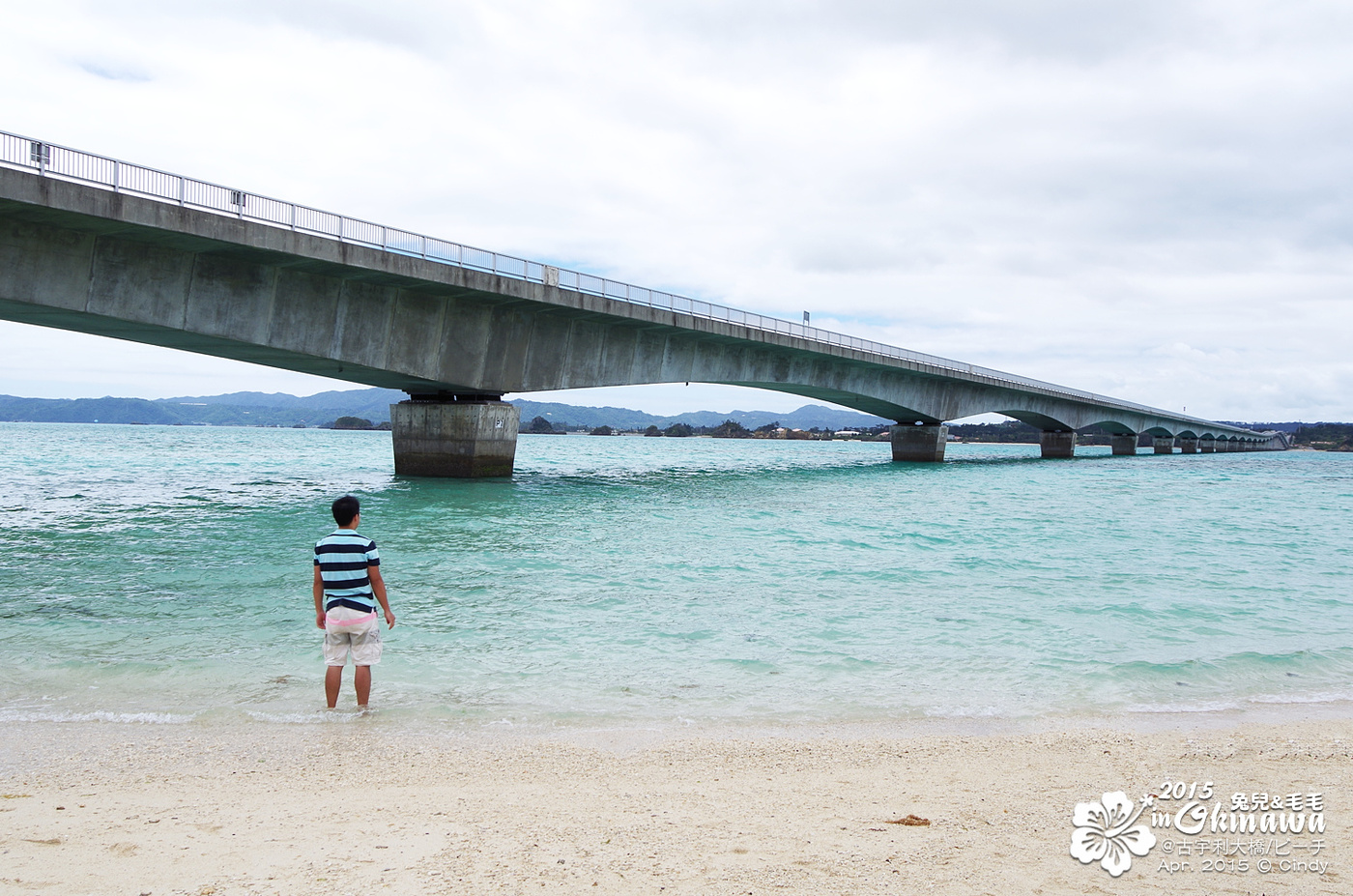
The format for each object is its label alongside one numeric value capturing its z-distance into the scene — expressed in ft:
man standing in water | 22.74
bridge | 67.72
